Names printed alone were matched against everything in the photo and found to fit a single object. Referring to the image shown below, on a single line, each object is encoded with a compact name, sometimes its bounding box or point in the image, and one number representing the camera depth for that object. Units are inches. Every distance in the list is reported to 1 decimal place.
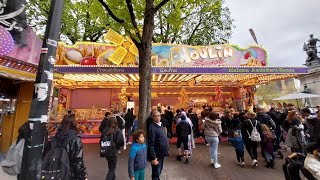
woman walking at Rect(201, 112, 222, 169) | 243.6
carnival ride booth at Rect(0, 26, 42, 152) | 191.8
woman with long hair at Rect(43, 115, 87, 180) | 123.7
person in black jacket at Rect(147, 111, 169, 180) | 164.2
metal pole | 77.8
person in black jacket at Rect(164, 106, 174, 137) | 378.9
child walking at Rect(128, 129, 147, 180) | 145.3
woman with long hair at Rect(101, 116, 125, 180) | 179.3
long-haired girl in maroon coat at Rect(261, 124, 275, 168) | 238.7
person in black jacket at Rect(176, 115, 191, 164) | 261.0
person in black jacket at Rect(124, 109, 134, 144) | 373.7
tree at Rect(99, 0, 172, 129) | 196.4
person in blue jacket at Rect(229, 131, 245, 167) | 245.1
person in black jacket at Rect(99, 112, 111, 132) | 275.6
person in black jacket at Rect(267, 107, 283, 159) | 300.1
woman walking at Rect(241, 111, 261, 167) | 240.9
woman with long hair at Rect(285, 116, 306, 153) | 221.3
